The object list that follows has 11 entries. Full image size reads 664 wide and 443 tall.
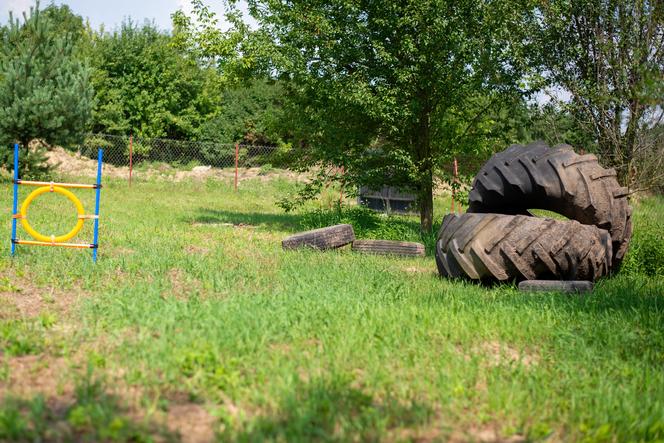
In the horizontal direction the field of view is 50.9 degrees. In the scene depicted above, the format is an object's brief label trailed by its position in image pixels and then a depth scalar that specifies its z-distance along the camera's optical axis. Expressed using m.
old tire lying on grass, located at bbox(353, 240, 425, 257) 9.64
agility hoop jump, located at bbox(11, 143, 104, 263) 7.90
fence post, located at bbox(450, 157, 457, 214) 12.10
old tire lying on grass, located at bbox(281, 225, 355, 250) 9.59
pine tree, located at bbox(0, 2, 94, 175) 19.73
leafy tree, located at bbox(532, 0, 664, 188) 10.55
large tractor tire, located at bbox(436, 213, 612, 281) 6.84
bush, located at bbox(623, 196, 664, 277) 8.48
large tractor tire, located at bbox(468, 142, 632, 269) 7.84
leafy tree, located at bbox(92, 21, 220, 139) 33.66
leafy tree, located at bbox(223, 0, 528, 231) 11.30
